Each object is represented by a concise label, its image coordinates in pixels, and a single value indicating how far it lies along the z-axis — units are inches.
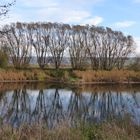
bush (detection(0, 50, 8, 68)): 1708.3
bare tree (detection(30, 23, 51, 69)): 1875.0
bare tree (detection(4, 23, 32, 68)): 1839.3
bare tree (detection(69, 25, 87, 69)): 1888.5
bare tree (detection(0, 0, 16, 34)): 282.6
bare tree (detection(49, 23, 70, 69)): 1887.3
